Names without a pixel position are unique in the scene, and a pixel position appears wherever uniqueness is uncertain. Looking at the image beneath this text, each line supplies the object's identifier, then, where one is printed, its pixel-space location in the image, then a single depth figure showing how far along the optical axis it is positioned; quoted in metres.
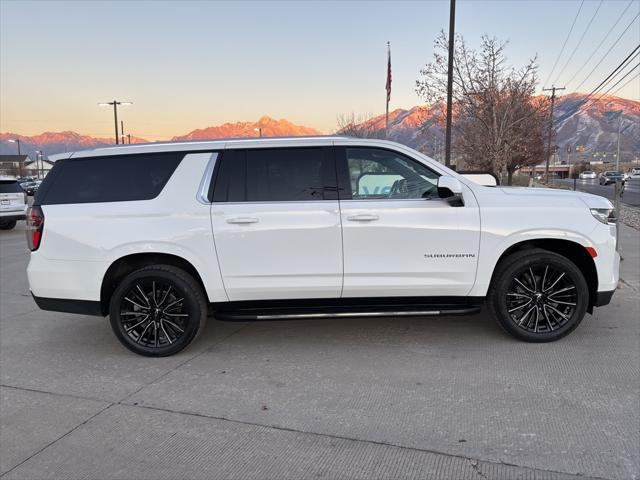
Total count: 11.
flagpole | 21.59
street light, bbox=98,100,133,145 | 38.50
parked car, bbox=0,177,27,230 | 14.66
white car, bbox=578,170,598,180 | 71.62
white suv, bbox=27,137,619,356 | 4.37
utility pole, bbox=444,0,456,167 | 13.19
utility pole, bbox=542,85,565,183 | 28.50
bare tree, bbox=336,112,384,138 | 35.41
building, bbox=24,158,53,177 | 105.38
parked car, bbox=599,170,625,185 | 52.72
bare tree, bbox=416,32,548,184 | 17.16
